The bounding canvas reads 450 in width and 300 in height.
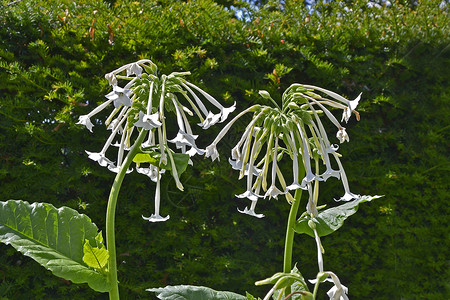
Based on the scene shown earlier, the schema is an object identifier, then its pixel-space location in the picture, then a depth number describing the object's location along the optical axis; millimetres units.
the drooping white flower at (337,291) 1090
